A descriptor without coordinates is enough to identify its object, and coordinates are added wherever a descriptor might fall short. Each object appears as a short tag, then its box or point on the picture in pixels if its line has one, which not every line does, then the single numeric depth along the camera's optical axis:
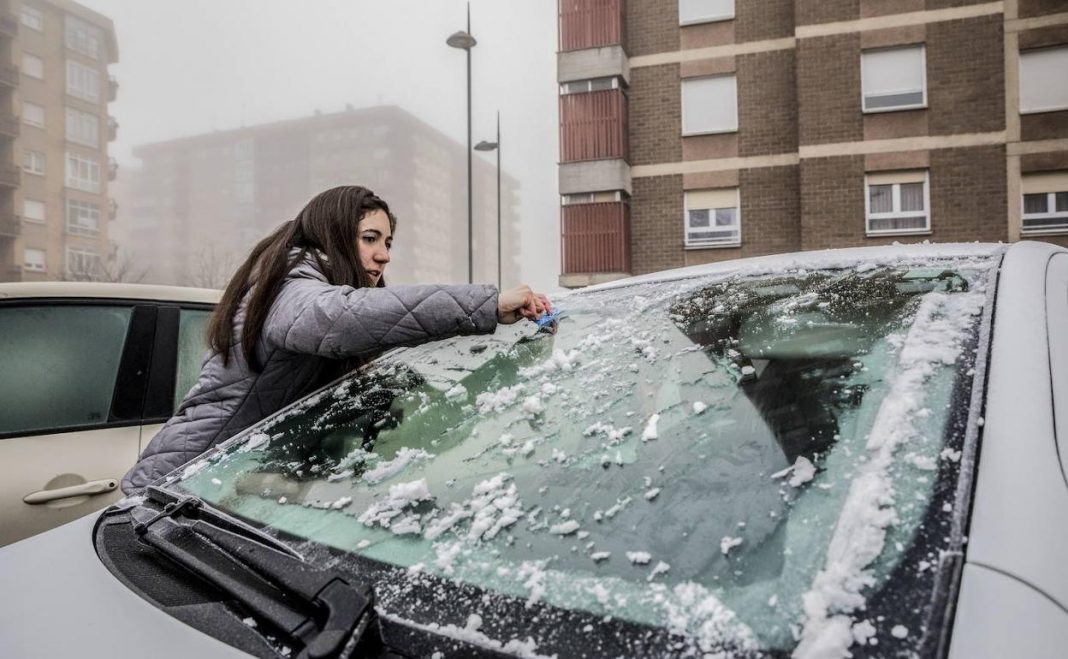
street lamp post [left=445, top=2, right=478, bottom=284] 13.81
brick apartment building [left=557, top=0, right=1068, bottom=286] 14.28
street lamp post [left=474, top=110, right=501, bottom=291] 17.11
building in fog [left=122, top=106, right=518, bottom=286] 98.50
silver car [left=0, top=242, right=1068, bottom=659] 0.71
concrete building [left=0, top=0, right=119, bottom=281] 39.16
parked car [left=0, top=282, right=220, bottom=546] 2.48
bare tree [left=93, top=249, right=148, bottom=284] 42.62
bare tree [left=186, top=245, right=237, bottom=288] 49.19
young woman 1.59
